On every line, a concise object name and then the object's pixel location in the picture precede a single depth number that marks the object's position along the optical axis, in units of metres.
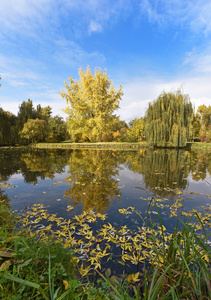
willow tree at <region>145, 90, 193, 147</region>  19.56
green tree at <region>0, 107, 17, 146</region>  28.35
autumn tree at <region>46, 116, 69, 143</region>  37.43
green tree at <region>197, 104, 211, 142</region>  42.77
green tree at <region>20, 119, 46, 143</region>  30.02
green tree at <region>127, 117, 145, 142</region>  31.31
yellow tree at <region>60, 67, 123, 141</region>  24.30
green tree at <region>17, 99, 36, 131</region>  33.25
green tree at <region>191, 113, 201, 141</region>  41.51
